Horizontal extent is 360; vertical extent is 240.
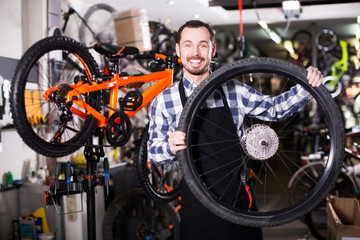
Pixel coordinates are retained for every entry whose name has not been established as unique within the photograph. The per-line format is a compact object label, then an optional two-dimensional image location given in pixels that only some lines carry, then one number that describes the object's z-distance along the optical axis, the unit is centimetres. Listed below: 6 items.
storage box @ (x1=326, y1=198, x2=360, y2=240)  274
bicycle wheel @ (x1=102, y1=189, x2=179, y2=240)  351
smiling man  179
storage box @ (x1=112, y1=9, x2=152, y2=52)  413
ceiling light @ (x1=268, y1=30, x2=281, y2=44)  487
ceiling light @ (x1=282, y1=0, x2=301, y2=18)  548
